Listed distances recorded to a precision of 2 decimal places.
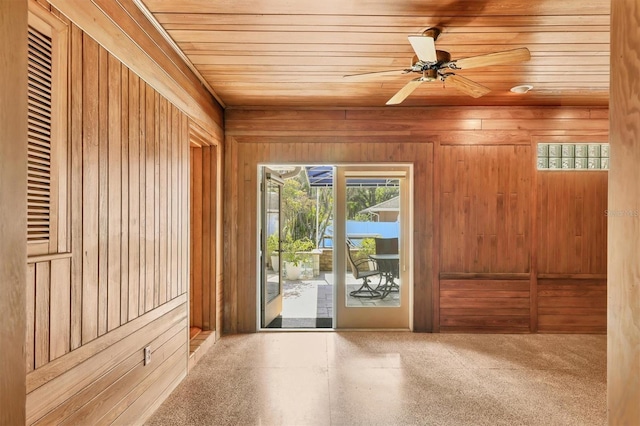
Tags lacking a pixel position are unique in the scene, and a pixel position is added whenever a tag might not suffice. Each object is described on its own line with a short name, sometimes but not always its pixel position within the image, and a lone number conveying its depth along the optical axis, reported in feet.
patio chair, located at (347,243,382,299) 14.73
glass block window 14.25
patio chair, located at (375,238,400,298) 14.83
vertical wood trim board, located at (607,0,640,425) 2.54
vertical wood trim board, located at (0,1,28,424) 2.50
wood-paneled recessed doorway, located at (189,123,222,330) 13.15
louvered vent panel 4.87
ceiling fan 7.62
